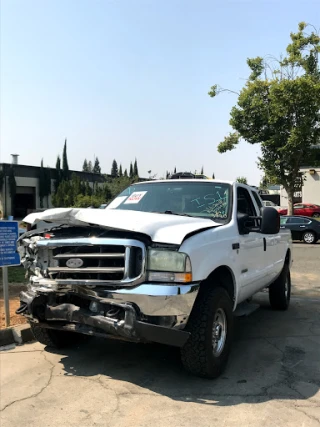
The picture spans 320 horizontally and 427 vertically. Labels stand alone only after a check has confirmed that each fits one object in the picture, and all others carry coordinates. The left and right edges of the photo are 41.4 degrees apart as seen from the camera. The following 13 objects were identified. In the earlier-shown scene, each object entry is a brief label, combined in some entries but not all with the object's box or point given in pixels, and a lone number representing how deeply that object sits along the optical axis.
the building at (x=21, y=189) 39.28
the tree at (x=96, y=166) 118.11
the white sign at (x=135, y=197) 5.41
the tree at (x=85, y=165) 116.24
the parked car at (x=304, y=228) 20.09
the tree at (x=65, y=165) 46.56
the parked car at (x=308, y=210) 34.75
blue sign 5.56
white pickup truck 3.59
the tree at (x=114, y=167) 119.81
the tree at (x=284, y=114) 21.91
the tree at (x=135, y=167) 78.99
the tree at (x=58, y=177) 45.40
